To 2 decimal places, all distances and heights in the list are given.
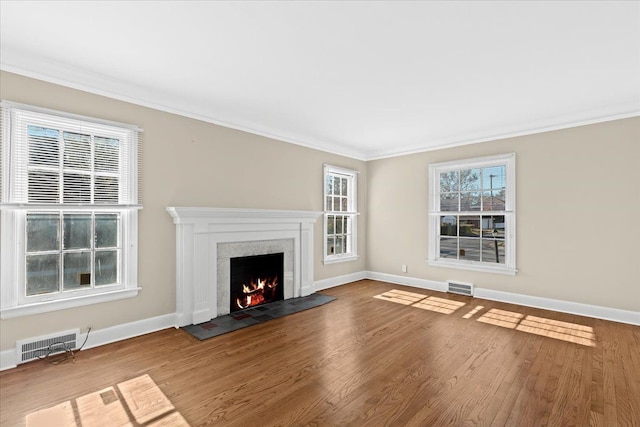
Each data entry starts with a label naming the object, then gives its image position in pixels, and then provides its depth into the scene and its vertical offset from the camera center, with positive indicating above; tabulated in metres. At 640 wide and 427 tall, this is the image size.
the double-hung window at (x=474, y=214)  4.76 +0.02
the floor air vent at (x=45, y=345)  2.74 -1.20
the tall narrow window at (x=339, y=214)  5.77 +0.01
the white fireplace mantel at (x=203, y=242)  3.67 -0.35
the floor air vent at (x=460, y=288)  5.10 -1.22
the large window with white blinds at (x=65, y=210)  2.70 +0.04
